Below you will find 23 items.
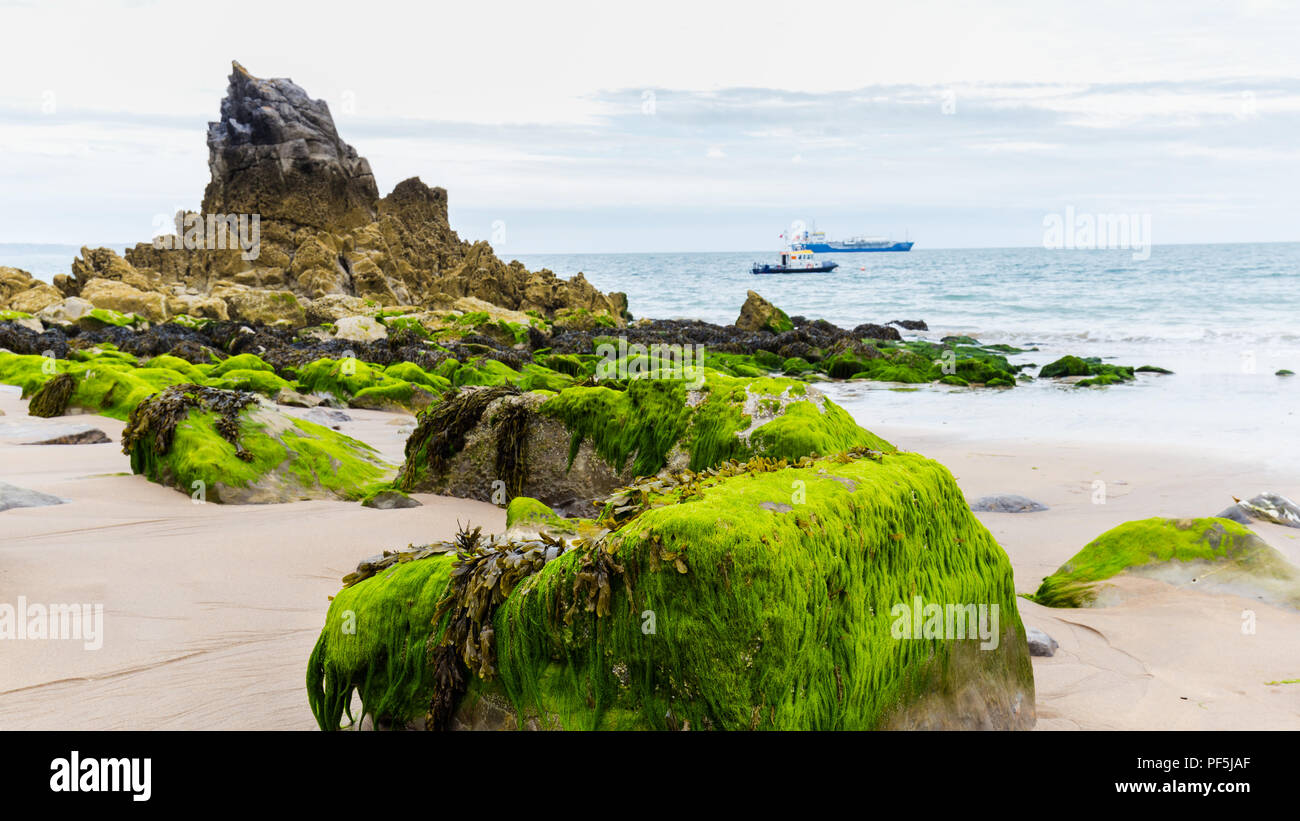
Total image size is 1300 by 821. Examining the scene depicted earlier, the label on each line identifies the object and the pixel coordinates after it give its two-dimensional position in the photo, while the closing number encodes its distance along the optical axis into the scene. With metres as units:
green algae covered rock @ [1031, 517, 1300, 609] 5.62
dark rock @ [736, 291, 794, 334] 33.06
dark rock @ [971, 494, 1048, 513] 8.23
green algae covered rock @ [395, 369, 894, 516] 6.21
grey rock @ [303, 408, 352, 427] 11.84
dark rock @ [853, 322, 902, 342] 31.19
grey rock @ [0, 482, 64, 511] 6.52
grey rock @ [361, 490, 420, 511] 7.16
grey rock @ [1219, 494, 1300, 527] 7.47
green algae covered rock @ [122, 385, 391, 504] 7.30
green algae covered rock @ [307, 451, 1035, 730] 3.01
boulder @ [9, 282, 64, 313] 32.09
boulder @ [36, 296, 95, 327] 26.76
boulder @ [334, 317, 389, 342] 23.47
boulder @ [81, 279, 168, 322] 30.33
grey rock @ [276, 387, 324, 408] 13.09
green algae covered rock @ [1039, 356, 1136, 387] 20.23
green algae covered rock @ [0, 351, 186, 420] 11.24
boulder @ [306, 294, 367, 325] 30.51
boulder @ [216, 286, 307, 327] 31.78
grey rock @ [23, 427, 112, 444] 9.28
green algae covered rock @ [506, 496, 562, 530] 5.47
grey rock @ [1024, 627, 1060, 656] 4.65
